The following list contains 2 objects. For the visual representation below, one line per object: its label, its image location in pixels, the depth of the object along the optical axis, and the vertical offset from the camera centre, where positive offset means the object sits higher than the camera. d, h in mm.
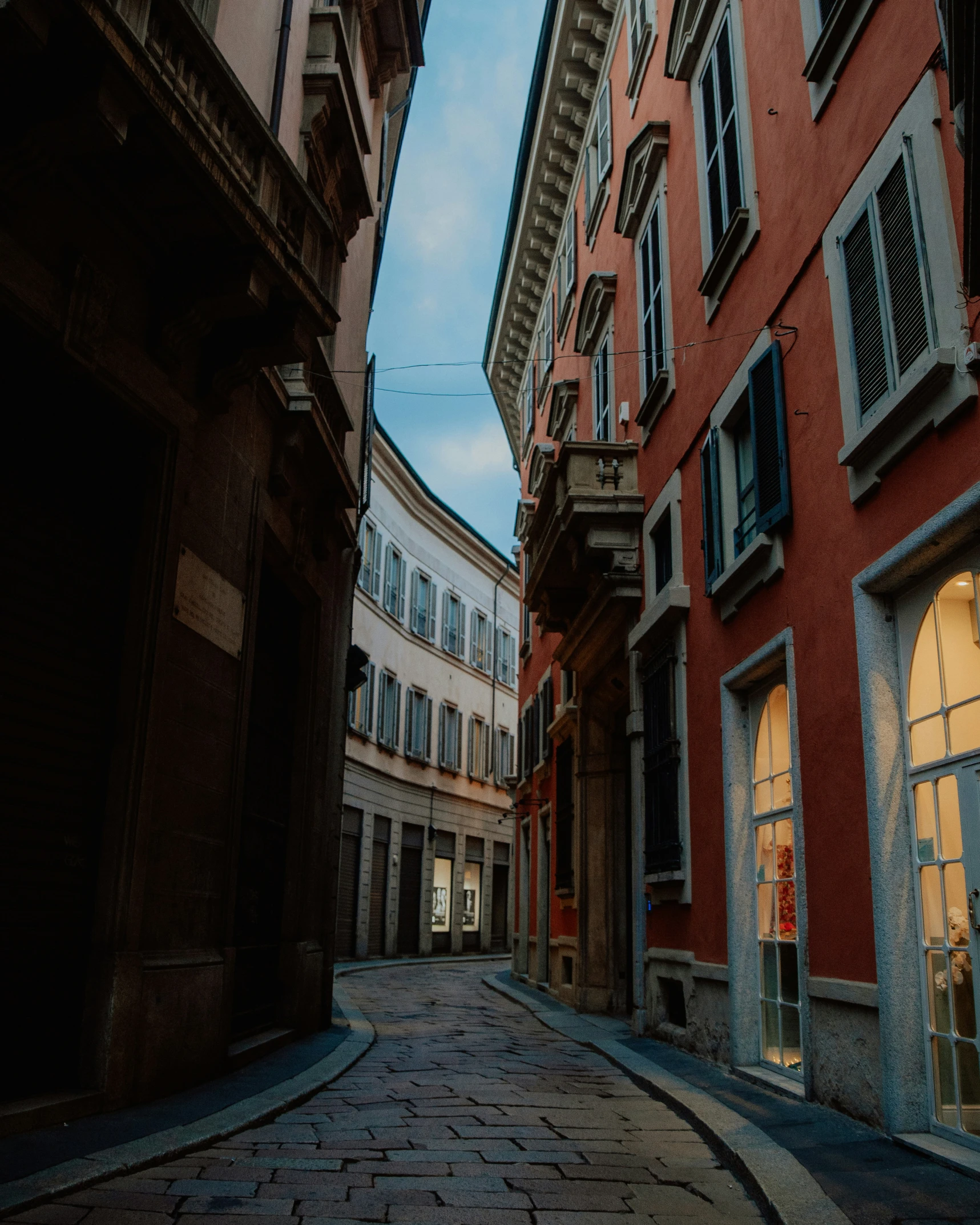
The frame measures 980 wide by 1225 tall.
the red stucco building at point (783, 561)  5562 +2541
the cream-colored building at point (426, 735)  28109 +5175
